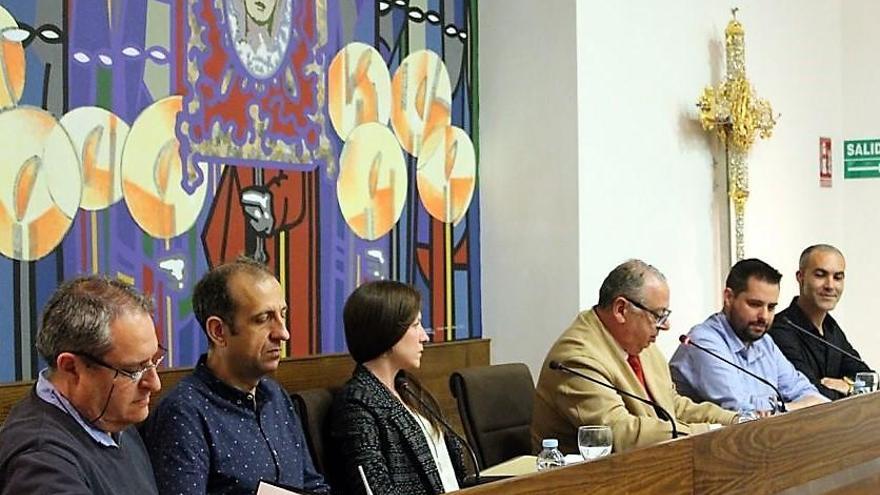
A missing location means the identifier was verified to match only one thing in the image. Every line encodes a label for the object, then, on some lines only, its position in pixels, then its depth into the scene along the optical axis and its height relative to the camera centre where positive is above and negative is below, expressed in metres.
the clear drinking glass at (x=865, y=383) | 4.50 -0.51
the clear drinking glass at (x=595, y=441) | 3.22 -0.50
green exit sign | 7.40 +0.52
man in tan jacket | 3.66 -0.37
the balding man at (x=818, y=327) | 5.10 -0.35
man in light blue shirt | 4.41 -0.38
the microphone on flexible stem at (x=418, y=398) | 3.43 -0.42
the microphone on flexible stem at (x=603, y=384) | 3.49 -0.39
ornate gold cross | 5.82 +0.62
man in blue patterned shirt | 2.76 -0.37
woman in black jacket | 3.23 -0.43
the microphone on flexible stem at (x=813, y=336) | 5.00 -0.37
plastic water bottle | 3.10 -0.53
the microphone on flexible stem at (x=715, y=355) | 4.14 -0.37
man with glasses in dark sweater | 2.21 -0.23
